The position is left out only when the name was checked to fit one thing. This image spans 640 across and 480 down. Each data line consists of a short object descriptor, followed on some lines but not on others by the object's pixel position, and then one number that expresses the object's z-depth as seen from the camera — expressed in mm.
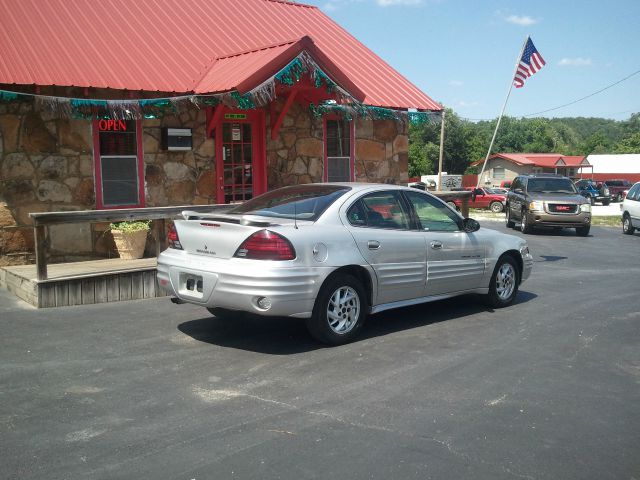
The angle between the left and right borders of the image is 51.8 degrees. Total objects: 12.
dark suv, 19984
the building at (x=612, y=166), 72775
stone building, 10320
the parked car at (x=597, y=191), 43688
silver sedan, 6043
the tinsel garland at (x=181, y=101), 10031
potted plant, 10477
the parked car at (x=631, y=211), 20234
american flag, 22531
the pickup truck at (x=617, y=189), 49031
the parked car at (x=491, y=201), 36875
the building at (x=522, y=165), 67000
